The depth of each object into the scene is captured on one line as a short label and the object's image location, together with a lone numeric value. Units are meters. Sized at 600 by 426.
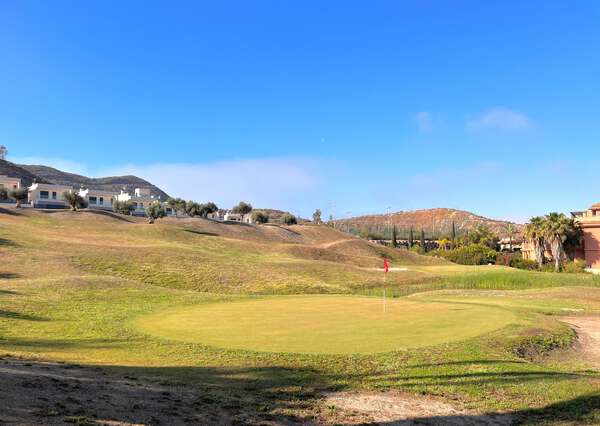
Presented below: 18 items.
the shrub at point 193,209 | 120.62
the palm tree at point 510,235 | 126.47
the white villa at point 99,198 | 124.60
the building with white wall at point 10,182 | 117.66
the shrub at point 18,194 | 89.06
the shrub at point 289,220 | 126.81
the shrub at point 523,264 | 83.38
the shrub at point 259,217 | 125.06
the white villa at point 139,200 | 129.50
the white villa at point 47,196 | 111.94
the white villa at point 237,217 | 148.50
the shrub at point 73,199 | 91.38
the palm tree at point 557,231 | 82.69
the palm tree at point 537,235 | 85.00
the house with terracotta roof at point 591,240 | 83.62
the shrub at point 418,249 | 116.91
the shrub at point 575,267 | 70.31
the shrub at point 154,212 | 98.75
